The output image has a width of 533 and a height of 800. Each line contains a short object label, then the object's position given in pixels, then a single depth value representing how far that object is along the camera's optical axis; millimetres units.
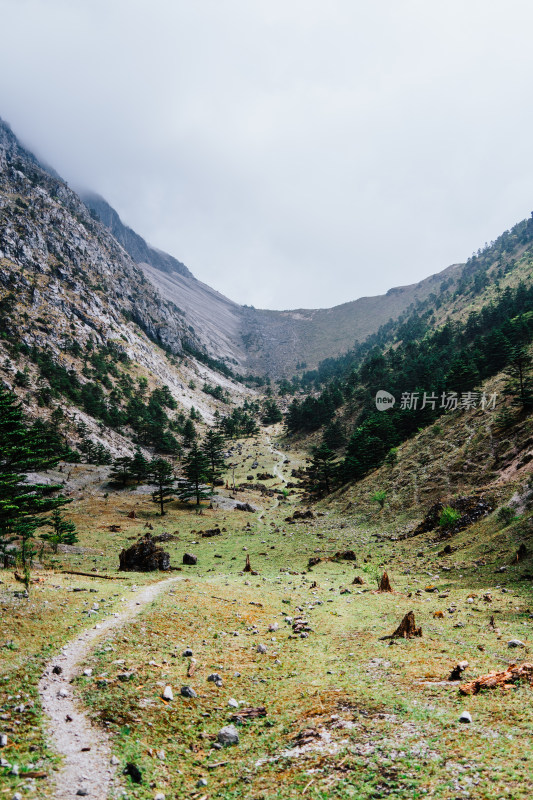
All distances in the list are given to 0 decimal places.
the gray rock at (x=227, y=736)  8422
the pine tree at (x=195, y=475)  66500
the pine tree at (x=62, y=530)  36500
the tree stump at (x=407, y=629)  14297
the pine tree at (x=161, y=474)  62688
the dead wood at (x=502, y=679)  9406
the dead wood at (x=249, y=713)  9320
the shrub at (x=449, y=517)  32812
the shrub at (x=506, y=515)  27088
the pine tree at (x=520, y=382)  44359
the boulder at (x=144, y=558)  29825
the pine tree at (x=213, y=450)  80550
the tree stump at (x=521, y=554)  22156
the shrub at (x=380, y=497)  47719
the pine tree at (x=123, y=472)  76219
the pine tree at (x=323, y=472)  69088
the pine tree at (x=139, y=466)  75375
